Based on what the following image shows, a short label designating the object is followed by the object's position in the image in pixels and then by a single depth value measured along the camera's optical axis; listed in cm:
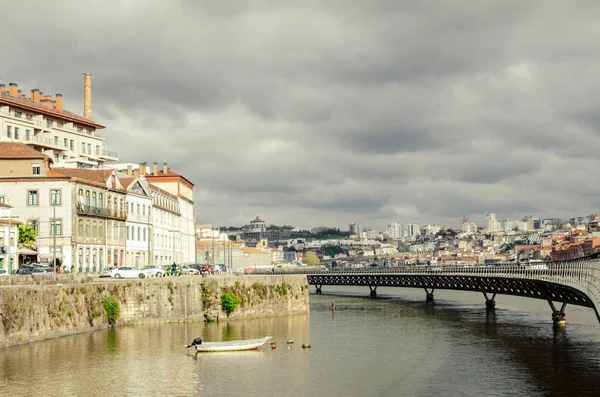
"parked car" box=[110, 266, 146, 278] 9262
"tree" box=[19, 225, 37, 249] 9375
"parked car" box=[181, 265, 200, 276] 11453
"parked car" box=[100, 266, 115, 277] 9300
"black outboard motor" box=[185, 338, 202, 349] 6650
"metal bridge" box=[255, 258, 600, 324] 6500
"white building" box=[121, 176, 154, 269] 12019
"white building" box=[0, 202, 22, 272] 8825
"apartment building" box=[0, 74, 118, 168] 12481
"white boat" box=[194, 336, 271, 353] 6681
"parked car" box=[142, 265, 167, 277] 9644
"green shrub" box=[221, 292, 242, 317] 8975
